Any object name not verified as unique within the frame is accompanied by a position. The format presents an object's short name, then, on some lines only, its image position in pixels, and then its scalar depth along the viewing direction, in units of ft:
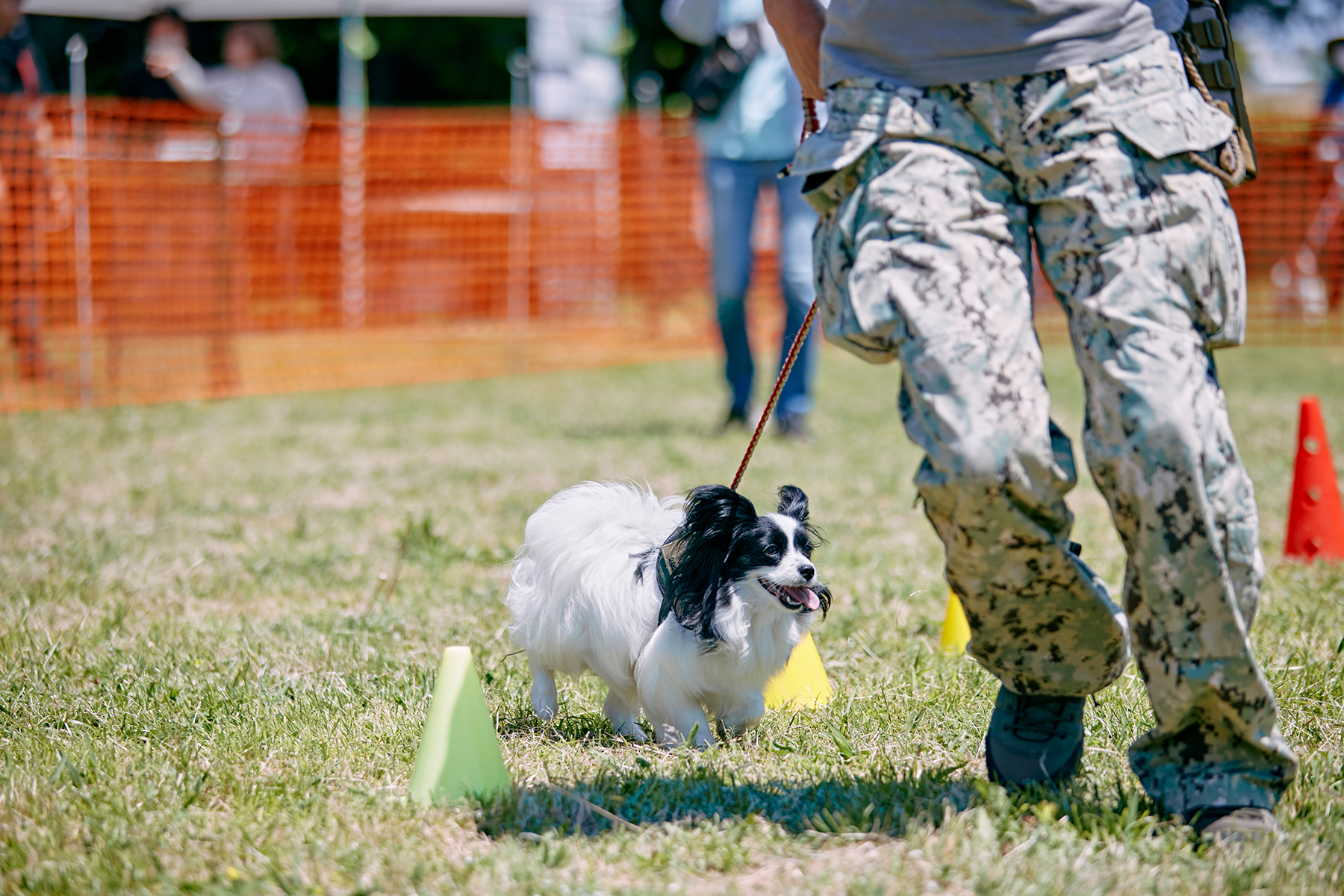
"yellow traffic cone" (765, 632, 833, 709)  19.40
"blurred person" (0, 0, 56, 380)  52.42
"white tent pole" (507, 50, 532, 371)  70.18
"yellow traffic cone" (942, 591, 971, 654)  22.00
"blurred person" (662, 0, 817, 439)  40.91
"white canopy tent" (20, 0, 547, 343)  73.87
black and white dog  17.26
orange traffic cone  27.14
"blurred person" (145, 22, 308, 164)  66.23
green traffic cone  15.69
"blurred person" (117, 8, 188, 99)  65.67
